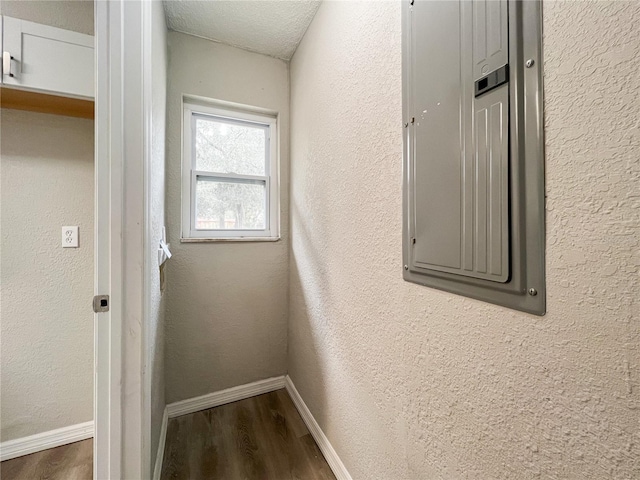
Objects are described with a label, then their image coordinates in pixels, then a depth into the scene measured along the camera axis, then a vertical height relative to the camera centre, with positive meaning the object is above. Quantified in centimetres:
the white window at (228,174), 175 +48
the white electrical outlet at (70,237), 142 +3
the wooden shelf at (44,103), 123 +71
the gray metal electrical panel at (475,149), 52 +22
